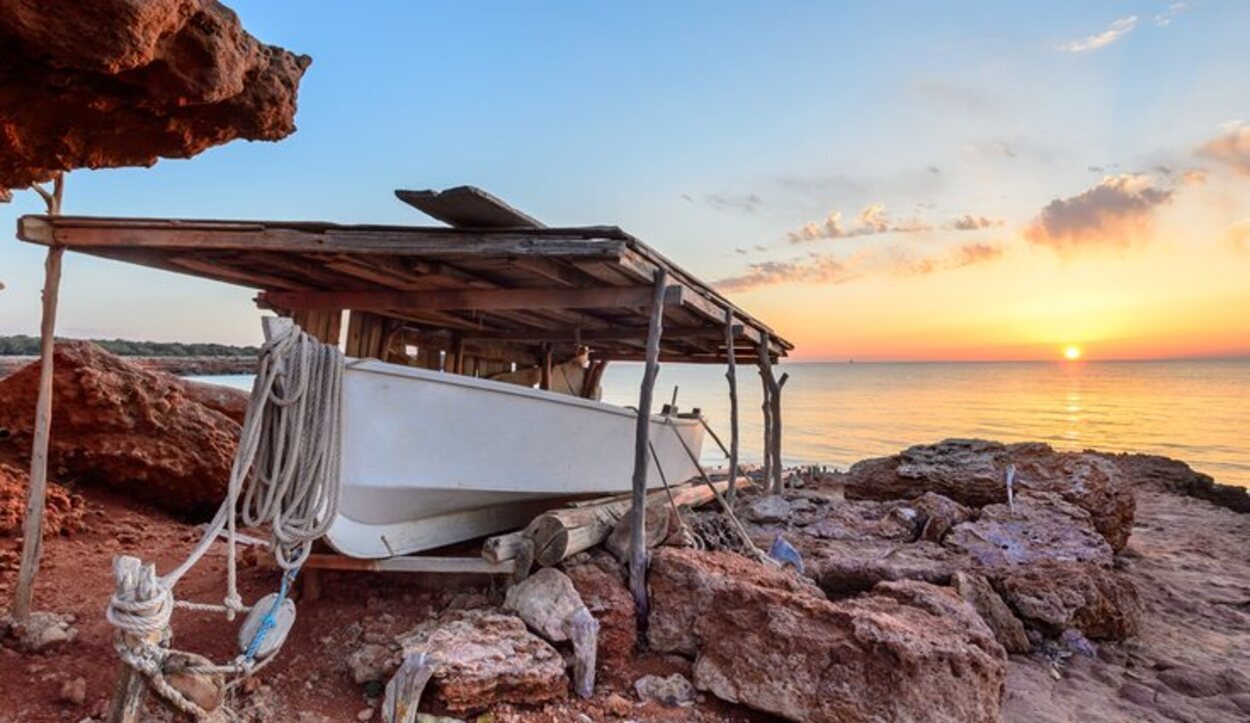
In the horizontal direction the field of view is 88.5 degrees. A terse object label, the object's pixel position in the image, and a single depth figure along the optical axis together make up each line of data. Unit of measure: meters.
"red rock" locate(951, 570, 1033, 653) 4.90
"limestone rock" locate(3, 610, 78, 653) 3.59
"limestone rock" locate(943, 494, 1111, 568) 6.02
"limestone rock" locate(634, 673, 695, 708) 3.68
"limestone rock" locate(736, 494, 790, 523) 7.51
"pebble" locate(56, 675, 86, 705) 3.15
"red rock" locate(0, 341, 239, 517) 6.14
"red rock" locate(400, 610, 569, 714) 3.27
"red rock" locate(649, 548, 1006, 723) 3.37
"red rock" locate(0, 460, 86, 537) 5.01
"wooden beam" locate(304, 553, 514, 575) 4.26
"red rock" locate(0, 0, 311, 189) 3.38
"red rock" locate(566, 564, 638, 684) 3.92
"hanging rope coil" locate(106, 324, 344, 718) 3.14
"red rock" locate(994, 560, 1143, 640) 5.06
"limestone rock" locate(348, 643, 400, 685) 3.57
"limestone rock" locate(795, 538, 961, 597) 5.24
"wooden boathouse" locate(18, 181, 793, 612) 4.04
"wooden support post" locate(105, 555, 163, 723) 2.58
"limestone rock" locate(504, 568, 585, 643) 3.86
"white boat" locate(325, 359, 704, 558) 4.01
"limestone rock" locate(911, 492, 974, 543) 6.70
